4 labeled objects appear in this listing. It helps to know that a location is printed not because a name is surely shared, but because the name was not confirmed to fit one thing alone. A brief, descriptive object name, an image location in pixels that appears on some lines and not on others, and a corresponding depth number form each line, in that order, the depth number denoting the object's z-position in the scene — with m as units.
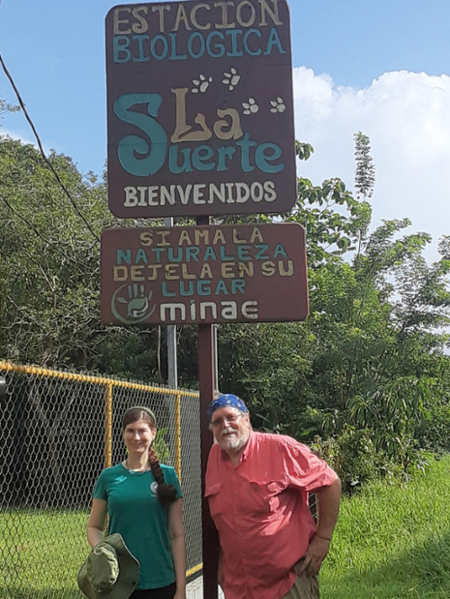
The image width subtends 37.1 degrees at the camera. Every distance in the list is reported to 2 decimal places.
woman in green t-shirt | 2.91
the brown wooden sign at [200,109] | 3.80
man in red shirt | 2.85
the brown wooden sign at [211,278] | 3.65
